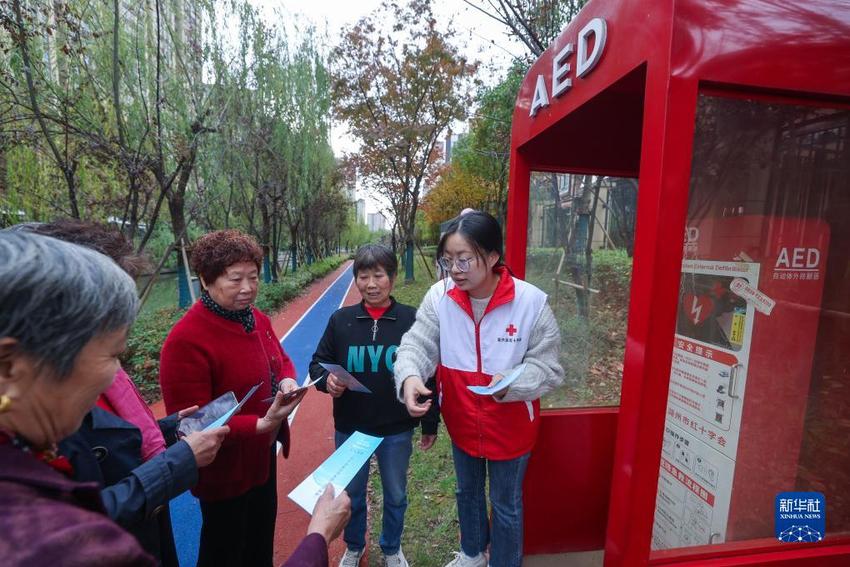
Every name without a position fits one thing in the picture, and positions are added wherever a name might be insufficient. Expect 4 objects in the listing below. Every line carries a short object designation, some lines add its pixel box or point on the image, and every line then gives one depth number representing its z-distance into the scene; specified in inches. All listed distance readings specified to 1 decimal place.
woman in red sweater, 67.7
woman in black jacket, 87.1
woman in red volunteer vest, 68.1
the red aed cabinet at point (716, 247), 42.8
